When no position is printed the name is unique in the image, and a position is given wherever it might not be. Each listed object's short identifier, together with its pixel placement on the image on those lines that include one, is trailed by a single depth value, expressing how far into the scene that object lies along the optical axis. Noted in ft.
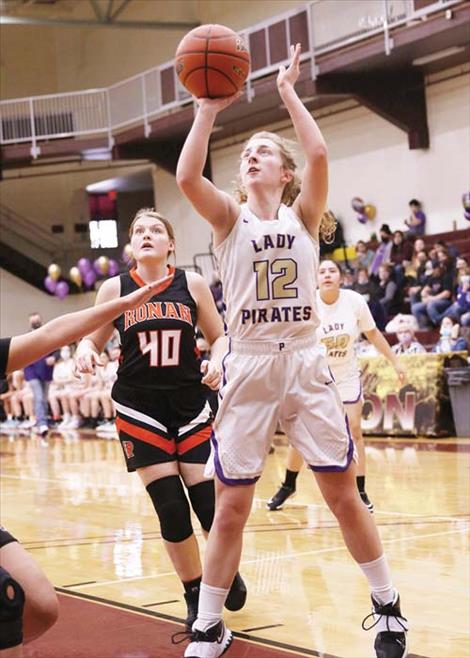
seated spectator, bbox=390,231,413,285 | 60.03
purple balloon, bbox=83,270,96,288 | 86.84
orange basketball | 13.79
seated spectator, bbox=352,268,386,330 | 50.21
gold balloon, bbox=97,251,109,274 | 82.28
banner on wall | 45.09
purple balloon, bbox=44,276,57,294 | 90.68
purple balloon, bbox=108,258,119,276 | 83.71
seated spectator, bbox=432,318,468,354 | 46.57
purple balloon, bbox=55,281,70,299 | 90.94
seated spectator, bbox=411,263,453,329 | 52.37
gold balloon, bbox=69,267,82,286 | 86.07
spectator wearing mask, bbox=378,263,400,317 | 56.85
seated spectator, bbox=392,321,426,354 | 47.49
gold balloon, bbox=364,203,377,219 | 69.05
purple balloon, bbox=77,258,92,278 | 87.04
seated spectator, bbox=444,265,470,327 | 49.83
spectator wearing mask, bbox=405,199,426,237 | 64.18
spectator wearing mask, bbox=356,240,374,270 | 61.67
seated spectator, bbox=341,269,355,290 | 57.14
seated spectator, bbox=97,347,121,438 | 60.54
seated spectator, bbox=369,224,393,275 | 60.70
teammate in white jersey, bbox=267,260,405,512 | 26.58
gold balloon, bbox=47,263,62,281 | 88.69
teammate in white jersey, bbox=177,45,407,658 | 13.71
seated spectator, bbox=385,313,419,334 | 53.20
